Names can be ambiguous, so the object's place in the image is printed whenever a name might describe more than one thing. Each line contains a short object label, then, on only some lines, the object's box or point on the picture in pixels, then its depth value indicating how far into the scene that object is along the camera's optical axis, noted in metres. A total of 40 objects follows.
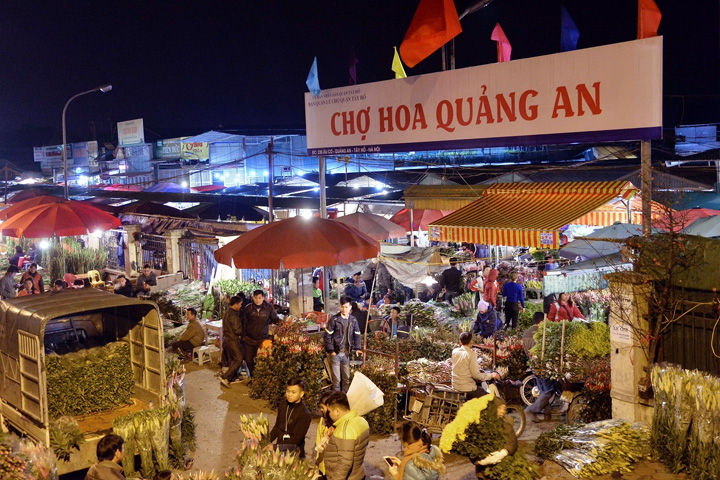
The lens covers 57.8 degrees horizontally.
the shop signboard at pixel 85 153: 58.97
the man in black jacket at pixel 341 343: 9.62
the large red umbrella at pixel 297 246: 9.68
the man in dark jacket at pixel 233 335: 10.69
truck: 7.04
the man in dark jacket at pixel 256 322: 10.77
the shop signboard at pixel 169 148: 48.41
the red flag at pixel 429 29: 10.76
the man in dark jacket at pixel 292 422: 6.46
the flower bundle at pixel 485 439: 6.41
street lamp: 23.83
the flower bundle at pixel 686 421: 5.95
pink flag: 11.36
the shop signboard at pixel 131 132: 52.53
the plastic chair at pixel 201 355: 12.16
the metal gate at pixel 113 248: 21.83
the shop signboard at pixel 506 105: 9.06
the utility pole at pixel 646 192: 7.94
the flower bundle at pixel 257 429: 6.04
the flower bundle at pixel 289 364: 9.43
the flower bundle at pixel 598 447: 6.58
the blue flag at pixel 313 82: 13.27
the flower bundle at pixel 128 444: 6.61
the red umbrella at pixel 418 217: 18.25
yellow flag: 13.08
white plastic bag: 7.41
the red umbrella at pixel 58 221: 14.77
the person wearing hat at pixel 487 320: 13.02
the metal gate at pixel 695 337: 6.86
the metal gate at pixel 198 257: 17.22
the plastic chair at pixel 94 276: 19.27
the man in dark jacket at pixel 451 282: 15.73
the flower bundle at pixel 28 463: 5.61
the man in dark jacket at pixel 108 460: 5.45
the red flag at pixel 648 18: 8.73
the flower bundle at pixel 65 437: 6.83
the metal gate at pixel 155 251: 19.05
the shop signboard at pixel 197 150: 46.16
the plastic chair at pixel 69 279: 17.52
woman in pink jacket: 13.48
